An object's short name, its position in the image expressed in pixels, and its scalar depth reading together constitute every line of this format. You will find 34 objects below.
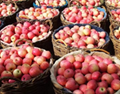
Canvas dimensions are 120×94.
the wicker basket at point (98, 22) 3.11
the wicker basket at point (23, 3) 4.42
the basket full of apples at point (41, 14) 3.47
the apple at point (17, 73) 1.93
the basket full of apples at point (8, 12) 3.71
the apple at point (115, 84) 1.69
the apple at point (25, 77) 1.86
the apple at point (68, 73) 1.87
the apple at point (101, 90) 1.61
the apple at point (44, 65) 2.06
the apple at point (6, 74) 1.89
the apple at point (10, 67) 2.00
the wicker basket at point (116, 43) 2.61
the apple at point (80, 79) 1.79
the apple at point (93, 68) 1.89
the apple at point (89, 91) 1.62
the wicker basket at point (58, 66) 1.68
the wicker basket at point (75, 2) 4.02
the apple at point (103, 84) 1.71
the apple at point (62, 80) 1.78
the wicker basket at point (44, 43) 2.68
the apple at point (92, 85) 1.69
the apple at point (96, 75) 1.80
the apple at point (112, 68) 1.91
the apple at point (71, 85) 1.74
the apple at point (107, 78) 1.78
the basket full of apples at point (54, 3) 4.09
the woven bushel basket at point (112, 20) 3.19
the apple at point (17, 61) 2.11
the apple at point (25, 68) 1.95
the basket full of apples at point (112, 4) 3.92
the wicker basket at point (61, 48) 2.40
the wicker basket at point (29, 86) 1.75
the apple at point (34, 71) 1.91
